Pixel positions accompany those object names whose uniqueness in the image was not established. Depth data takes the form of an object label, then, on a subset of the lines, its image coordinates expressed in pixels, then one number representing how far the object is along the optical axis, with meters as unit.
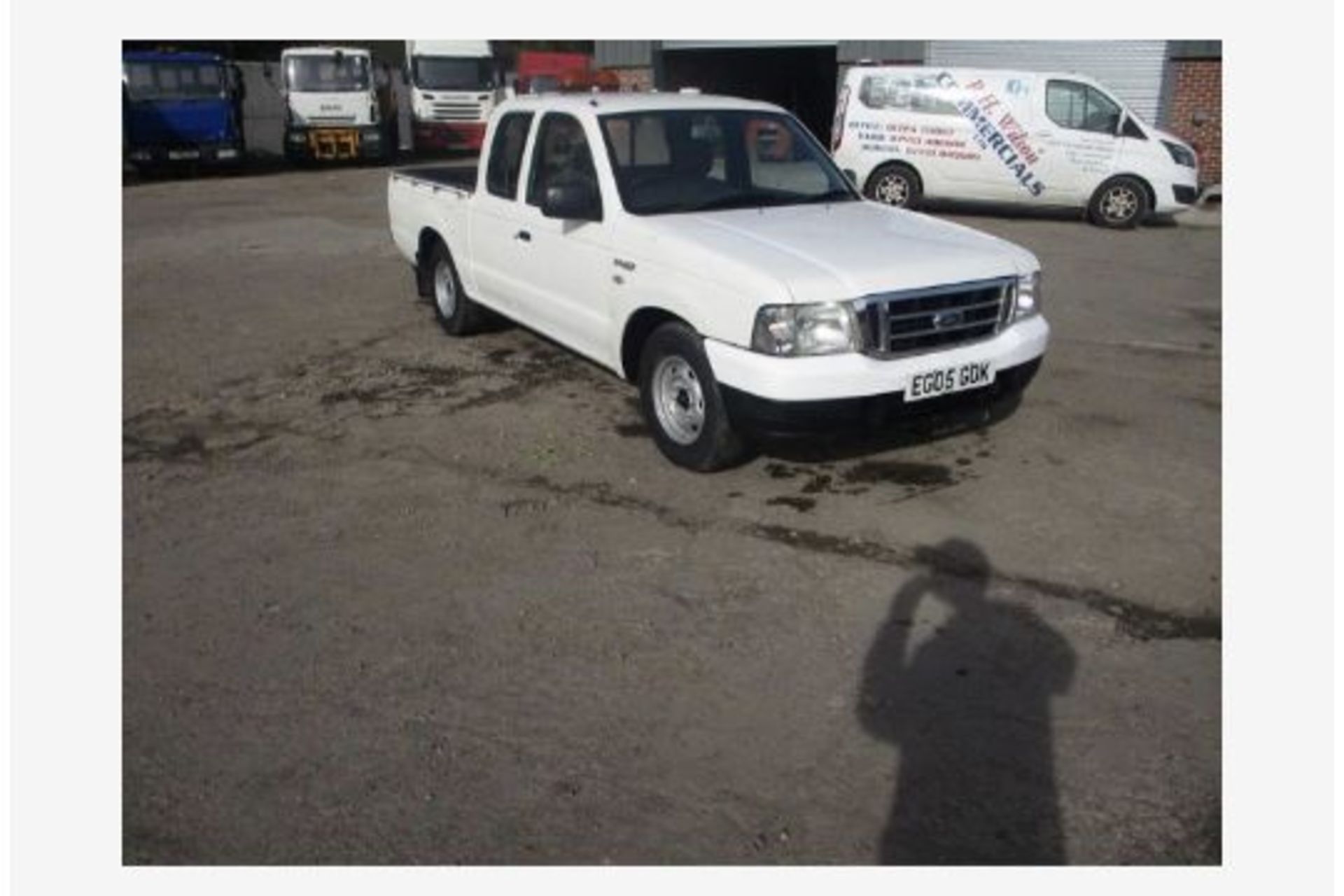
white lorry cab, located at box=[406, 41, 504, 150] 26.38
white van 14.38
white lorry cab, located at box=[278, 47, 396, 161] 23.41
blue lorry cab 20.94
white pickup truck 4.84
